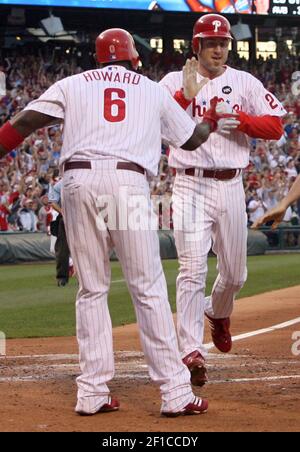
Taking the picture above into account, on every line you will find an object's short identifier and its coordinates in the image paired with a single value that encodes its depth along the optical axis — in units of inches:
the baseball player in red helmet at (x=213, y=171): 505.7
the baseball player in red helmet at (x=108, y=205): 406.3
